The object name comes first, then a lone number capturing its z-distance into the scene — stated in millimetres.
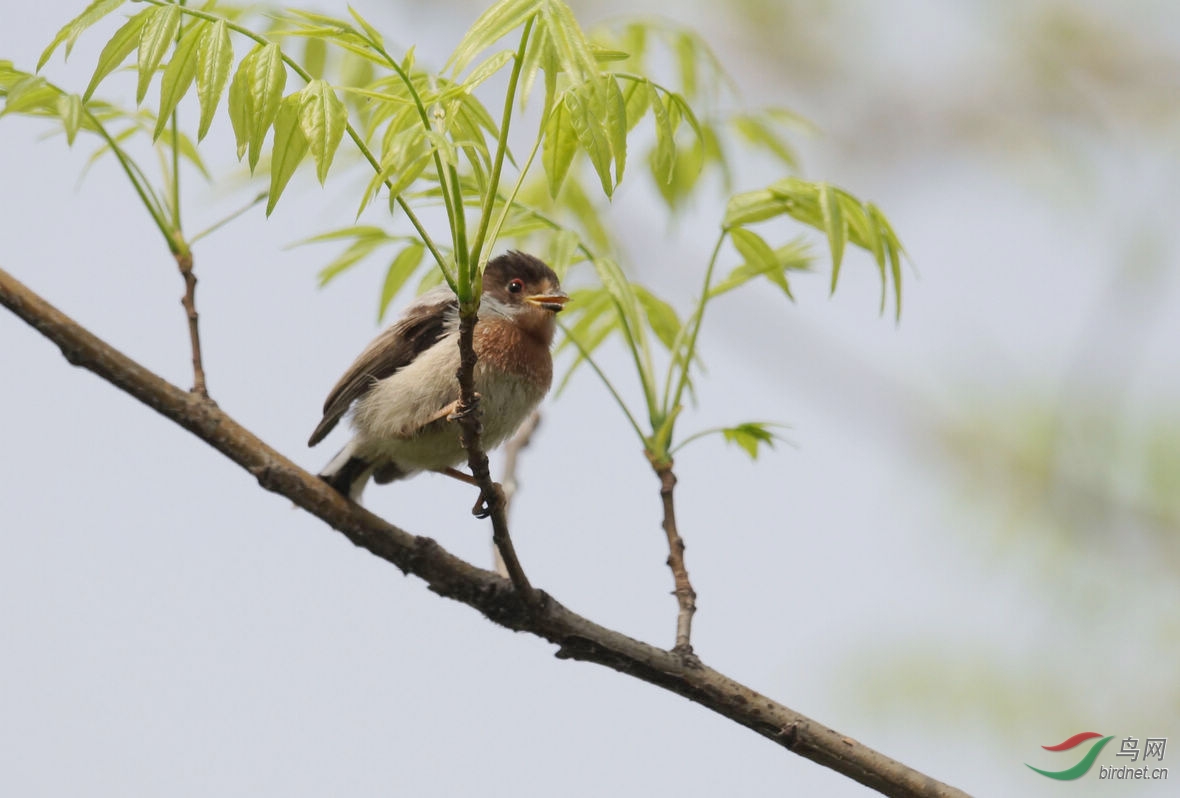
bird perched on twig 9148
